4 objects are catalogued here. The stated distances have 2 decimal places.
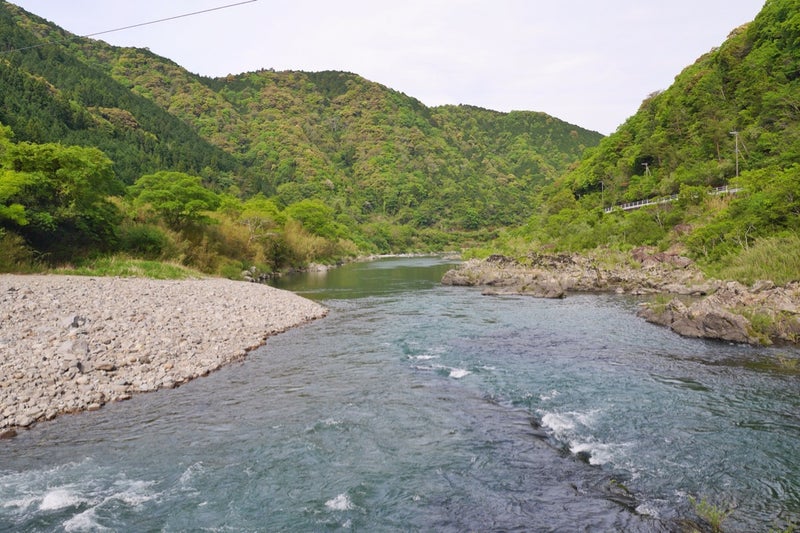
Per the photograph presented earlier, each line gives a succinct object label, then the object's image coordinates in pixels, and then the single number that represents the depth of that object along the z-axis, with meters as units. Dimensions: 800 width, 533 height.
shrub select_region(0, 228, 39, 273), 21.62
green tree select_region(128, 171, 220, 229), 36.06
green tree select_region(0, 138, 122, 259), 23.19
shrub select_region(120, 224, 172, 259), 31.48
